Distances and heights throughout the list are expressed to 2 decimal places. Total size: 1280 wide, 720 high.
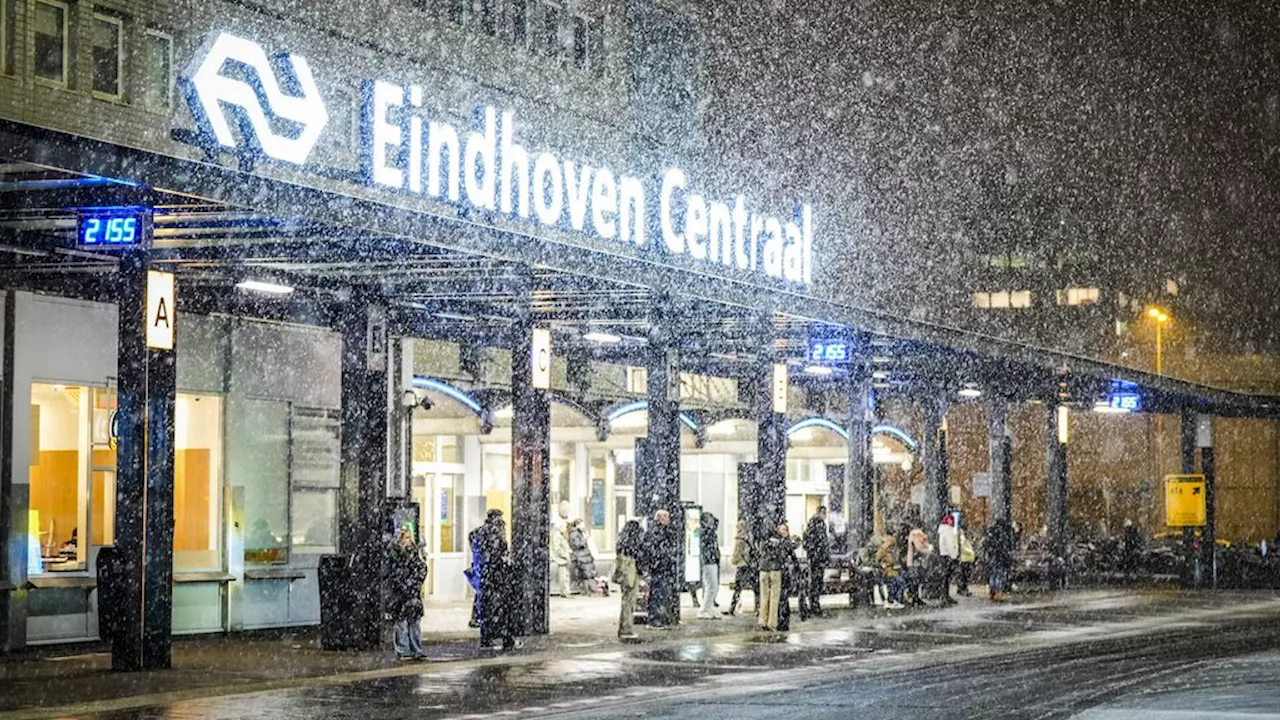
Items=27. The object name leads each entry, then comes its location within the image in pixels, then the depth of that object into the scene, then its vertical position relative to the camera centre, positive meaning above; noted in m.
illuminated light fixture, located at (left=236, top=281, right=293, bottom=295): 24.59 +2.76
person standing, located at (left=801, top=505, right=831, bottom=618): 32.69 -1.32
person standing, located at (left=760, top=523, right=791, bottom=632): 27.88 -1.50
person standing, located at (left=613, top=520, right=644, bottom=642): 25.92 -1.26
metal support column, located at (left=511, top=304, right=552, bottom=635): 26.28 +0.07
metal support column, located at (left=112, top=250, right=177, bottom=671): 20.11 -0.17
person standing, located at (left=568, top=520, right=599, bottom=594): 39.53 -1.71
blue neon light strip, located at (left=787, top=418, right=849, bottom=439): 48.82 +1.59
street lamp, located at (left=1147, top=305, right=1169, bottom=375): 61.91 +5.81
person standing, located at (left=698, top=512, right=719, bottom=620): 31.62 -1.41
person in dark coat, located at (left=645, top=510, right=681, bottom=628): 27.20 -1.38
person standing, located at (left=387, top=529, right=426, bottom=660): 22.39 -1.34
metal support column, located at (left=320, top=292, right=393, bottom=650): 23.98 +0.00
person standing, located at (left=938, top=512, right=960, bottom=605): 36.91 -1.46
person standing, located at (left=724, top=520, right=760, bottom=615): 32.44 -1.41
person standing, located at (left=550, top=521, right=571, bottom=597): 38.88 -1.61
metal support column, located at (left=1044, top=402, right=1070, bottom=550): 45.78 +0.21
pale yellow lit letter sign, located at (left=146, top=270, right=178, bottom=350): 20.17 +1.97
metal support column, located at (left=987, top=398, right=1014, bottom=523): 43.84 +0.57
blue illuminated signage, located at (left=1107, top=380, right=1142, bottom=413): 44.19 +2.16
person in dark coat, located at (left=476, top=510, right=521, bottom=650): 24.35 -1.44
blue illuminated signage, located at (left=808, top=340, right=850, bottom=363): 32.50 +2.41
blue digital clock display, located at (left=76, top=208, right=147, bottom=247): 18.92 +2.72
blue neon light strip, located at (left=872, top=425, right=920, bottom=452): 53.53 +1.48
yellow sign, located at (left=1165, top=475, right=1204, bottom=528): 46.88 -0.51
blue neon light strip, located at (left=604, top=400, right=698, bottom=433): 40.50 +1.70
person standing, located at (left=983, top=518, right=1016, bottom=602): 38.47 -1.57
